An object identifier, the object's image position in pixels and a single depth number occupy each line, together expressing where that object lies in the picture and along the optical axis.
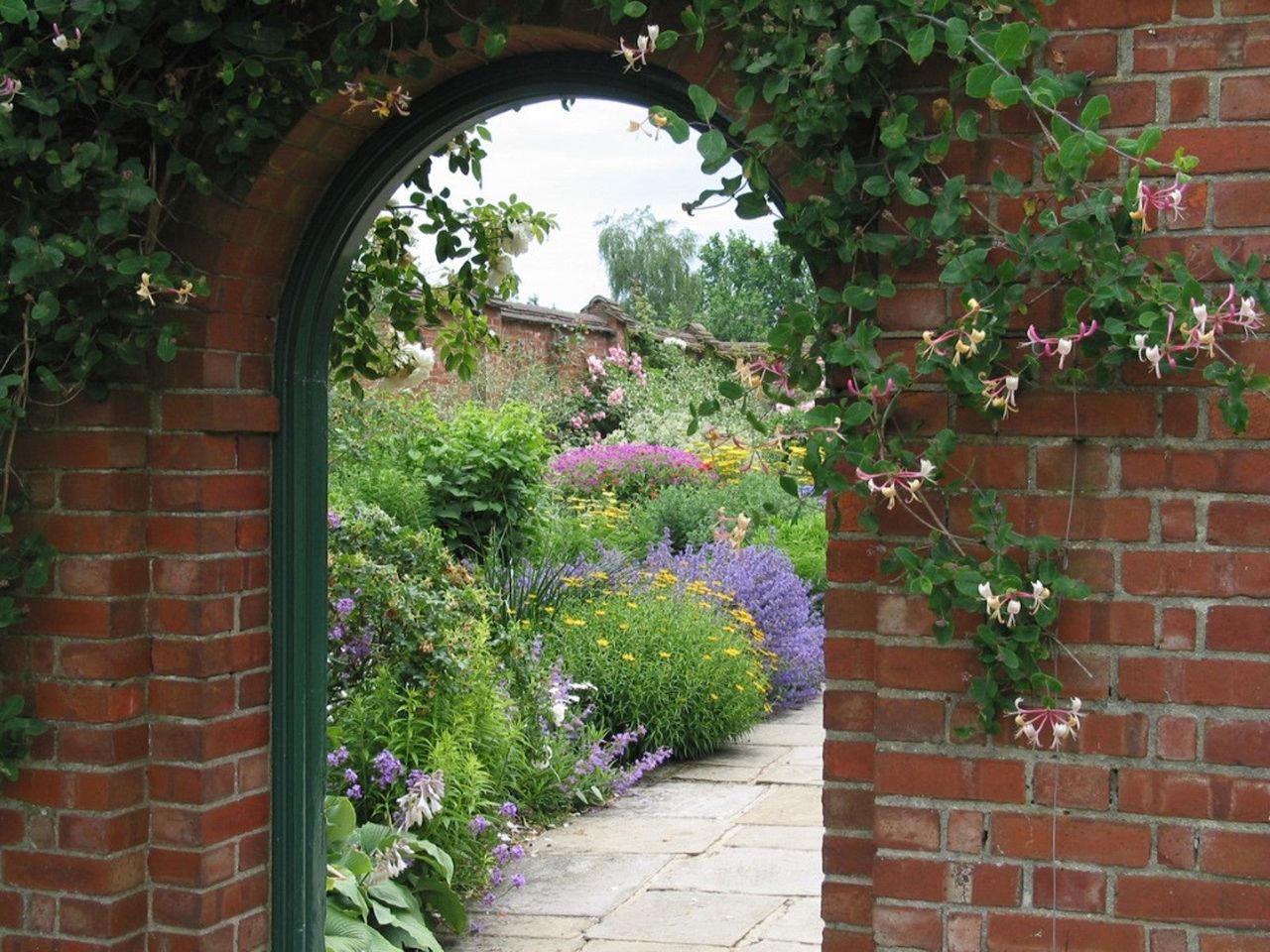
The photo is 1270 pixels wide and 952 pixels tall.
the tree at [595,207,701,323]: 37.41
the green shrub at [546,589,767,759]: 7.35
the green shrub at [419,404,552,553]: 8.41
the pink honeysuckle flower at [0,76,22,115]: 2.57
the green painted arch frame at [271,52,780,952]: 3.07
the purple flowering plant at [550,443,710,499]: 12.39
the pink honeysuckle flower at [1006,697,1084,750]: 2.19
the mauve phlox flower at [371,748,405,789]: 4.97
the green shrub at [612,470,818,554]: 10.53
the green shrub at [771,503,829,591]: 10.73
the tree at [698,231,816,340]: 38.88
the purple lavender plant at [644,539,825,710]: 8.94
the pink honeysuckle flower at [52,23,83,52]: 2.51
